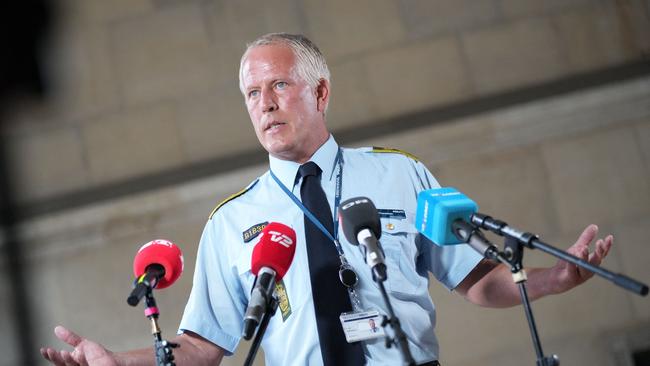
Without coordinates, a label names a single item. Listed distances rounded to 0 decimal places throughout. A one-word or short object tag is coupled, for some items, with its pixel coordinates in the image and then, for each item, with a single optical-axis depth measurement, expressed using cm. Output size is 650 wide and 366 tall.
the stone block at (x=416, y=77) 815
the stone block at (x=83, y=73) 848
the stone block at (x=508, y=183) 791
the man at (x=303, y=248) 398
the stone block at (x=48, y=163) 836
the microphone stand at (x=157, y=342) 324
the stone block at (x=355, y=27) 829
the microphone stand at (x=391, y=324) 288
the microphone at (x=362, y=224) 318
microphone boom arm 269
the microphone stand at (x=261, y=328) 305
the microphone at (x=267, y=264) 302
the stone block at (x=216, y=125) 825
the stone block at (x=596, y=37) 812
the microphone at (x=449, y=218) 331
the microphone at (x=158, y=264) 344
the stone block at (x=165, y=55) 841
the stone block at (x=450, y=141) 796
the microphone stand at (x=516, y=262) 301
